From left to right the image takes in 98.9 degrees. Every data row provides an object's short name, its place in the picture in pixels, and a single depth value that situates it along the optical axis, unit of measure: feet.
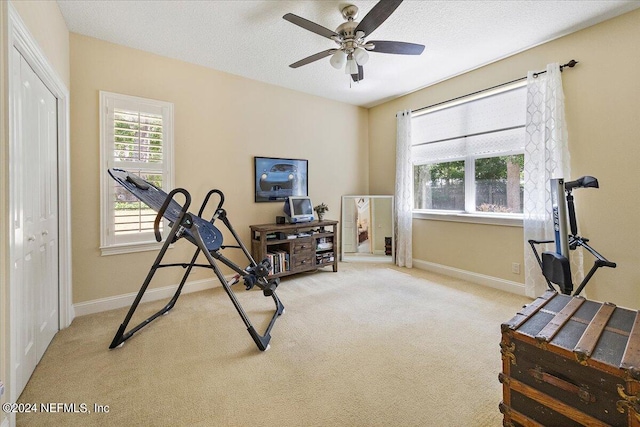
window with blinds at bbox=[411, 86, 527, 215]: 11.18
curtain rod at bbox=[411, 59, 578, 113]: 9.30
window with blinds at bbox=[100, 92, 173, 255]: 9.58
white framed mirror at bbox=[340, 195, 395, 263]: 16.05
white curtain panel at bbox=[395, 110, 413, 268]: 14.76
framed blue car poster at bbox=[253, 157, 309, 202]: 13.21
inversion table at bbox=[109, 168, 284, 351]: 6.88
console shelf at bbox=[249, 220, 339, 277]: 12.30
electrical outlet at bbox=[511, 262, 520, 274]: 10.97
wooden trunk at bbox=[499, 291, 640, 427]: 3.34
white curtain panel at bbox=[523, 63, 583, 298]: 9.48
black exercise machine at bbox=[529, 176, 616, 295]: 7.72
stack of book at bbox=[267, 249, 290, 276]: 12.26
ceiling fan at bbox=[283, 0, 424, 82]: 7.01
